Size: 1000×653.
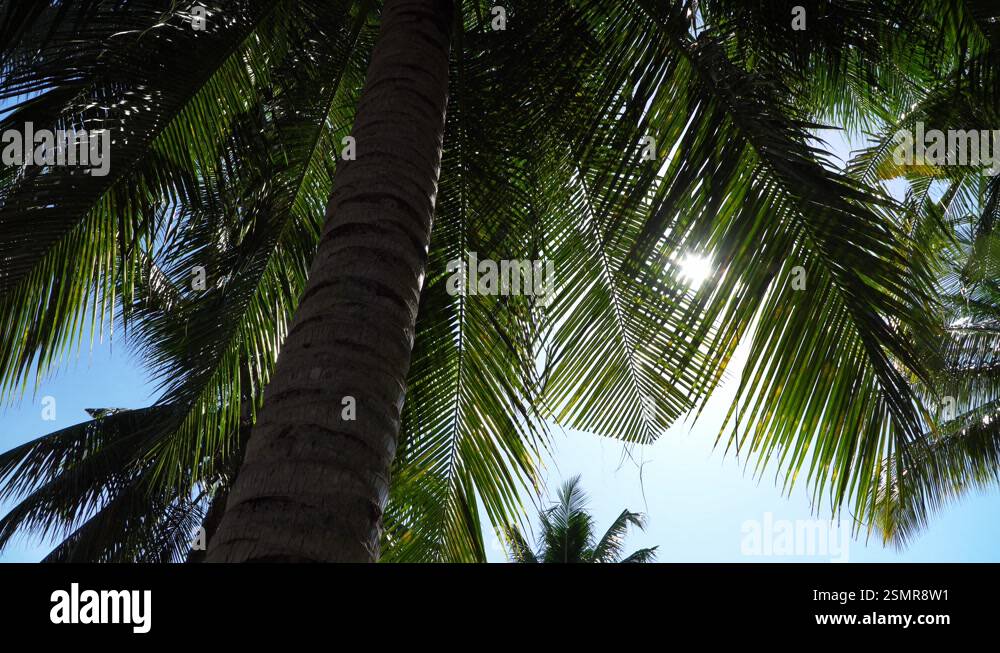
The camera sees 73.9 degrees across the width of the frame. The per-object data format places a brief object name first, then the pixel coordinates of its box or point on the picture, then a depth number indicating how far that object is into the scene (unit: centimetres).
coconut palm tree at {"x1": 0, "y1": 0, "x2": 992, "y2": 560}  236
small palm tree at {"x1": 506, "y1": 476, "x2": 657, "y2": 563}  1830
